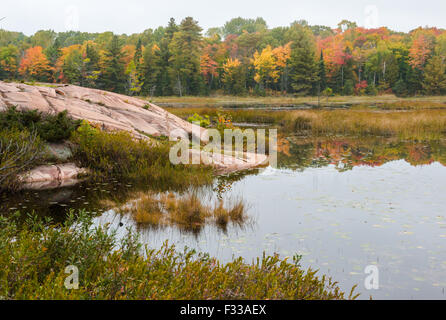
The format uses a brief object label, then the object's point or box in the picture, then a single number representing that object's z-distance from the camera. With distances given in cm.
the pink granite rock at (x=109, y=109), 1409
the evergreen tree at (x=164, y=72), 7706
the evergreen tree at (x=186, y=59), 7775
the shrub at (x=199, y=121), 2035
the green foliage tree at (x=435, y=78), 7456
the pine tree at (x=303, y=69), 7906
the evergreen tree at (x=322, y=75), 7906
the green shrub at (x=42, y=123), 1190
